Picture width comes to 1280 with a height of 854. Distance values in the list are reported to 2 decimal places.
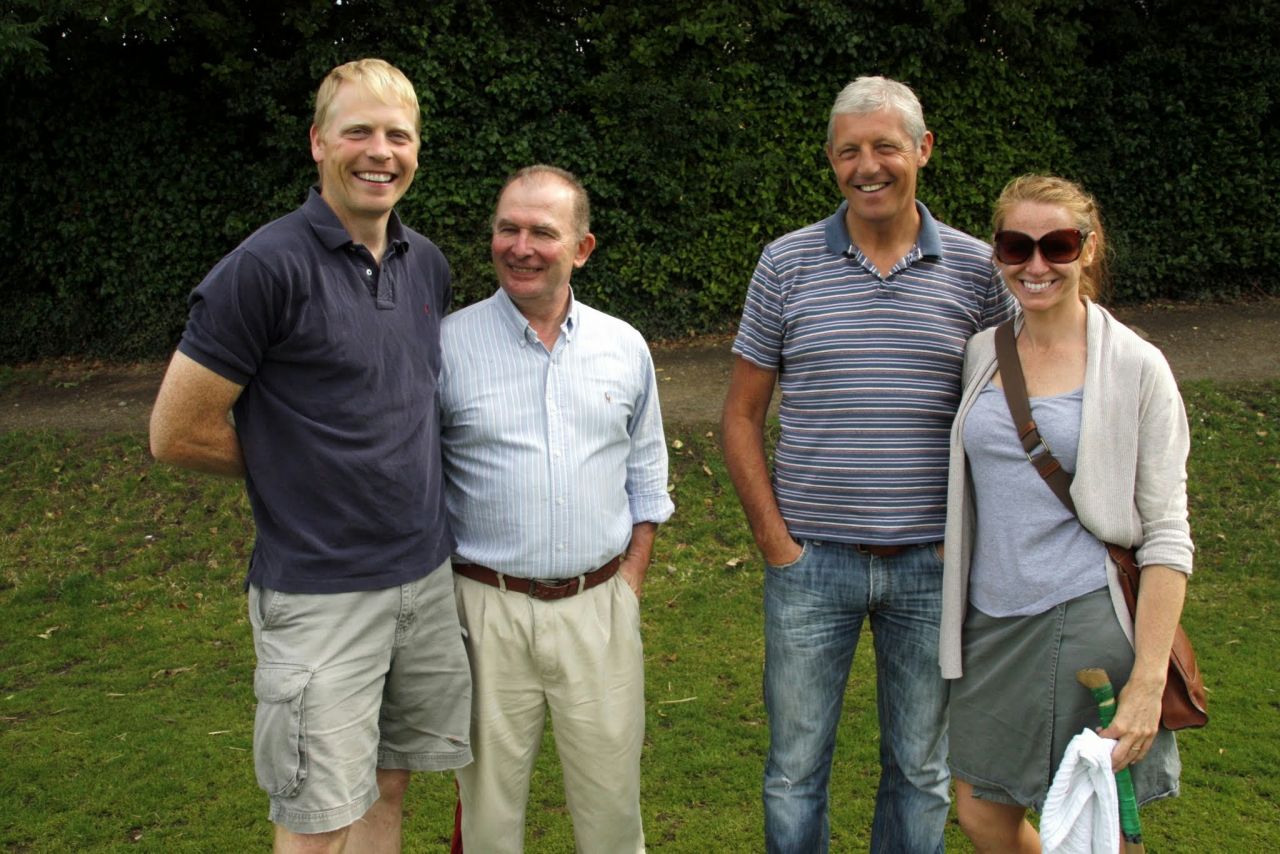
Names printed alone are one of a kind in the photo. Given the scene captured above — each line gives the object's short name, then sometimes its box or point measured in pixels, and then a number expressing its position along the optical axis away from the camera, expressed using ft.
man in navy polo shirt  8.41
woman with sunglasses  8.20
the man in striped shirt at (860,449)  9.52
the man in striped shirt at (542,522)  9.69
